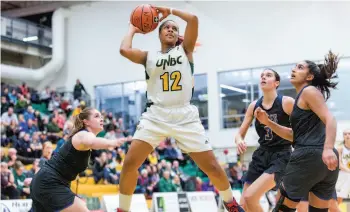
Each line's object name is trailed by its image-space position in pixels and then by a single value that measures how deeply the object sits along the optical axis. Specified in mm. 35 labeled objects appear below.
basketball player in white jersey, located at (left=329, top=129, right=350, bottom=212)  8594
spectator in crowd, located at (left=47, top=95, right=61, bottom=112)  20859
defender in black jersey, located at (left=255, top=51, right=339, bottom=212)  4555
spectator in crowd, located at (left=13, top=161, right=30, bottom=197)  11375
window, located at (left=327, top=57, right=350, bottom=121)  18664
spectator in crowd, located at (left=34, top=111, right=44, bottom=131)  16938
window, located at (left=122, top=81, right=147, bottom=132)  22188
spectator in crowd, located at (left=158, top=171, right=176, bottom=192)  14297
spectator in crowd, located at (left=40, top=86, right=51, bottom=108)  21562
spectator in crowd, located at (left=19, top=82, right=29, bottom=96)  19875
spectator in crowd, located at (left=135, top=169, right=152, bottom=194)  14133
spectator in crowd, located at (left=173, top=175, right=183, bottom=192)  14669
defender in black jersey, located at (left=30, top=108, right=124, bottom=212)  5148
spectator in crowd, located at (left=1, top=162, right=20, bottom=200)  10961
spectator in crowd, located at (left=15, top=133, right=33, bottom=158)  14094
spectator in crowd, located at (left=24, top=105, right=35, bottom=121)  16688
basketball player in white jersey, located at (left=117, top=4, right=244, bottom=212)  5020
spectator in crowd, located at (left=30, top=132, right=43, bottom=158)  14195
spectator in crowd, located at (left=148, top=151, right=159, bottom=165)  16403
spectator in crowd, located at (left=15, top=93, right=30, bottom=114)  17297
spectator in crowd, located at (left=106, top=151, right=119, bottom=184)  14414
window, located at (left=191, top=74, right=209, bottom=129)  20875
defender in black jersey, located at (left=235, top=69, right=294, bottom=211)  5793
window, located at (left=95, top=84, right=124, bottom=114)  22844
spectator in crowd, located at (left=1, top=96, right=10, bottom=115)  17016
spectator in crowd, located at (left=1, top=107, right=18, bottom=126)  15703
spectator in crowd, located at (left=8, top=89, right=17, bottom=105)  17741
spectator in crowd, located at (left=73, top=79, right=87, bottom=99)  21969
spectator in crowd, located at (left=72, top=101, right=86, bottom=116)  19152
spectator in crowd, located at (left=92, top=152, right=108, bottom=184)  14398
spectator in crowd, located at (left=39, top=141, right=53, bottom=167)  8125
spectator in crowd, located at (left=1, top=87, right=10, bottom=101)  17953
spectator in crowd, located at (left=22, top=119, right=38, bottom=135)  15748
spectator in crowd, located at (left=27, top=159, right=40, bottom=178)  11547
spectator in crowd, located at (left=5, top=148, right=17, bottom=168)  11961
